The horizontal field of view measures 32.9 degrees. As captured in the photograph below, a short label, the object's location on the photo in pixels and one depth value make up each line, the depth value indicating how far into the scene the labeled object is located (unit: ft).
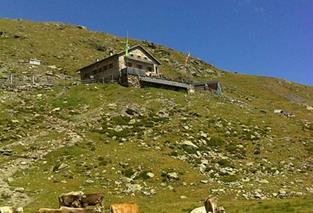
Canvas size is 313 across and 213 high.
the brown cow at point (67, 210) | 71.05
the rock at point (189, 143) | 187.62
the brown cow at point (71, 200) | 74.83
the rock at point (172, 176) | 154.21
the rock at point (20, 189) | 137.04
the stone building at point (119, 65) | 310.86
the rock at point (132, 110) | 220.84
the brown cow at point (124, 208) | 70.95
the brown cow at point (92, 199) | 74.90
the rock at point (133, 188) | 142.51
